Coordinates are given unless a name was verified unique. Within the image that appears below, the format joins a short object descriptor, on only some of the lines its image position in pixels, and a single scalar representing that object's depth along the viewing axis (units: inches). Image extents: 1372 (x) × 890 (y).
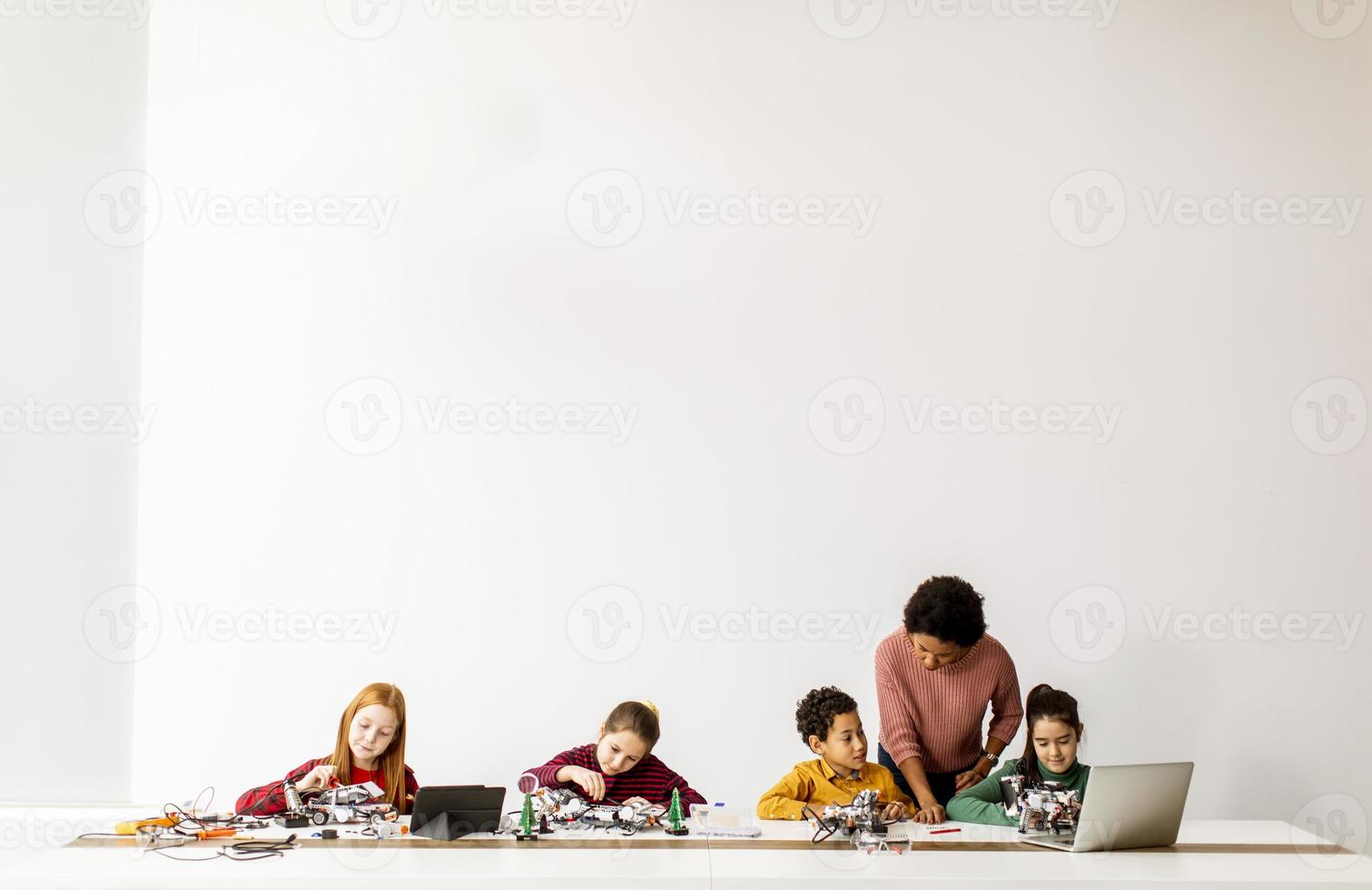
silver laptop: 108.7
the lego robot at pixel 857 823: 112.3
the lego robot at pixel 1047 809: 117.4
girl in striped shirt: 133.5
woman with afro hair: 140.4
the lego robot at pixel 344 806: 118.9
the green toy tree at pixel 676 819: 116.0
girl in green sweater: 130.3
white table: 96.1
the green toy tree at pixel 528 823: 112.3
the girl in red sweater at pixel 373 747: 130.8
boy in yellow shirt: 132.7
